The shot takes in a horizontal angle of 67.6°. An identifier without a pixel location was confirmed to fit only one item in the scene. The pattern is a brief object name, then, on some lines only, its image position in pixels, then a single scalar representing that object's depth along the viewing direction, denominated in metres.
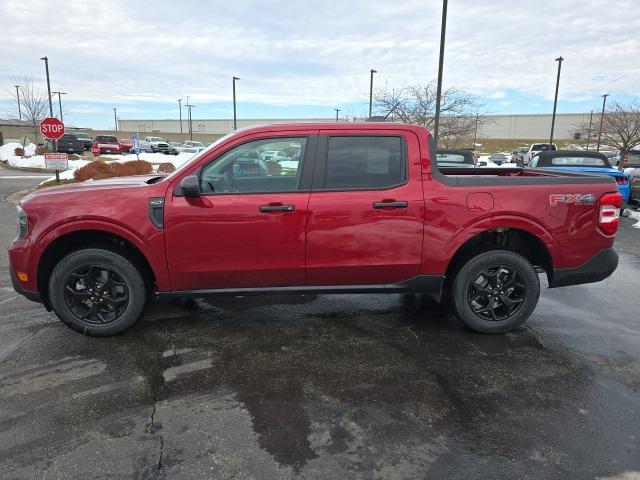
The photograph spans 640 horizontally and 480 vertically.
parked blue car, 11.68
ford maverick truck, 3.95
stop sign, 16.48
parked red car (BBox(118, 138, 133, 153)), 46.56
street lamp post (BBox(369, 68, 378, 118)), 26.23
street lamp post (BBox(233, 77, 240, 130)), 38.22
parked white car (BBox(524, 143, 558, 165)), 34.08
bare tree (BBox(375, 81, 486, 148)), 22.45
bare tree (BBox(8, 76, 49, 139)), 46.16
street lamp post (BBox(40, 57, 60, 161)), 34.06
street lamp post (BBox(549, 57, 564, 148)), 32.09
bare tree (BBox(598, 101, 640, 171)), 29.49
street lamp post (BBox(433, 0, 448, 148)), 14.79
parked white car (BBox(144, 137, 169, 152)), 47.28
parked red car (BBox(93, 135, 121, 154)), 41.28
